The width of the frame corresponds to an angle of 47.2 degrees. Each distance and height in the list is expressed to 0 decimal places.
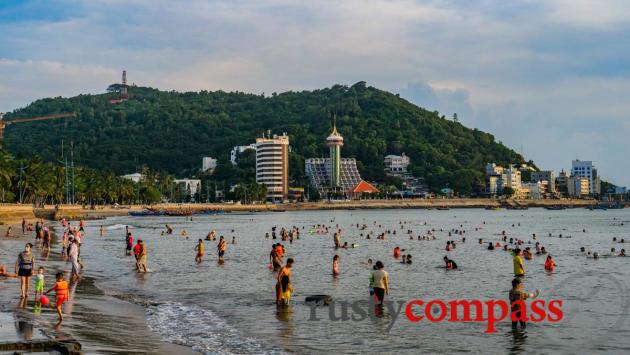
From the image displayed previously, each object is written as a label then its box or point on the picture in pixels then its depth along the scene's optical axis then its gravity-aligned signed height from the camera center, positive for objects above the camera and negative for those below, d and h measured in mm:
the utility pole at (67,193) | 131650 +732
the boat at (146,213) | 147400 -3401
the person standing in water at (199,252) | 43750 -3387
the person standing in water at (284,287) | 23678 -3113
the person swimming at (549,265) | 39969 -3898
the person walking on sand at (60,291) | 20125 -2646
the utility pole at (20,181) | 111325 +2484
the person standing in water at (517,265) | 30672 -2985
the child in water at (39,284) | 22297 -2741
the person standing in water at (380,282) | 23328 -2829
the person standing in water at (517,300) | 20608 -3025
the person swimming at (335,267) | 35044 -3490
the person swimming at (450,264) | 40812 -3931
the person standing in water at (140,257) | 36281 -3065
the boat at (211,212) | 180000 -3948
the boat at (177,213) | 154438 -3700
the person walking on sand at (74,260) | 30469 -2676
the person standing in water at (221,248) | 44944 -3237
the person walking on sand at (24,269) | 22548 -2274
